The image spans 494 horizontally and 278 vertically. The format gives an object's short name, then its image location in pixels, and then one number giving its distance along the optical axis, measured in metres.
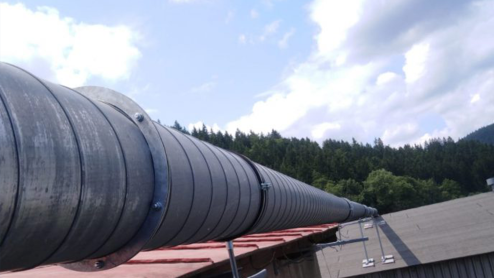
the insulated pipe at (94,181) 1.21
